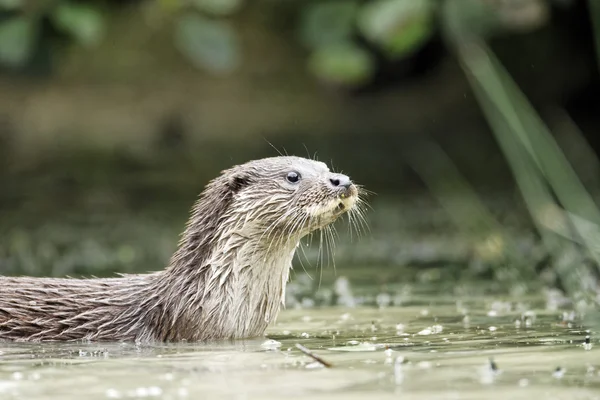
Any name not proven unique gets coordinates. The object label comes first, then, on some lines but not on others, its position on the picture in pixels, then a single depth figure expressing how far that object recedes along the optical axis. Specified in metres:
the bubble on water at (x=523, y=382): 6.12
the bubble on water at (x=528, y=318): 9.11
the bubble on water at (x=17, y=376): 6.85
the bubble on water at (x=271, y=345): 8.28
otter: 9.24
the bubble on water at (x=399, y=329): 8.92
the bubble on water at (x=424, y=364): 6.82
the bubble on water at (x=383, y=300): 11.00
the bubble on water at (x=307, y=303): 11.31
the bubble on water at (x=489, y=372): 6.28
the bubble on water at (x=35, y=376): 6.84
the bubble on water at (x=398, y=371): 6.38
